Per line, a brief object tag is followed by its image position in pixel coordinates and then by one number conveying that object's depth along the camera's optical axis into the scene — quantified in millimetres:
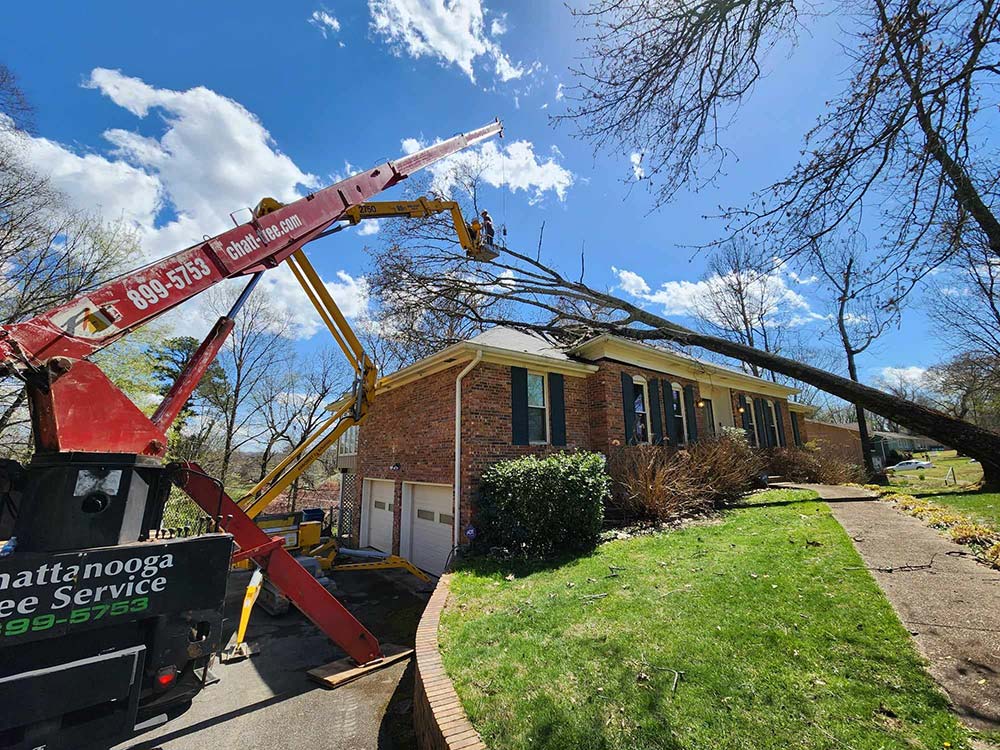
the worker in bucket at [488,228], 9242
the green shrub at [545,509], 7930
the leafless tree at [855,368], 20961
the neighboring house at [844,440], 29325
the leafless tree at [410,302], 12008
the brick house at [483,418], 9297
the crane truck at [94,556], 2359
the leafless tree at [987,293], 4578
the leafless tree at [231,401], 24094
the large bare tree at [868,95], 3668
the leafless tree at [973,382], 18516
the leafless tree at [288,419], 26250
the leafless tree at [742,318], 28234
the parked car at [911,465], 39941
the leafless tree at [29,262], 13172
